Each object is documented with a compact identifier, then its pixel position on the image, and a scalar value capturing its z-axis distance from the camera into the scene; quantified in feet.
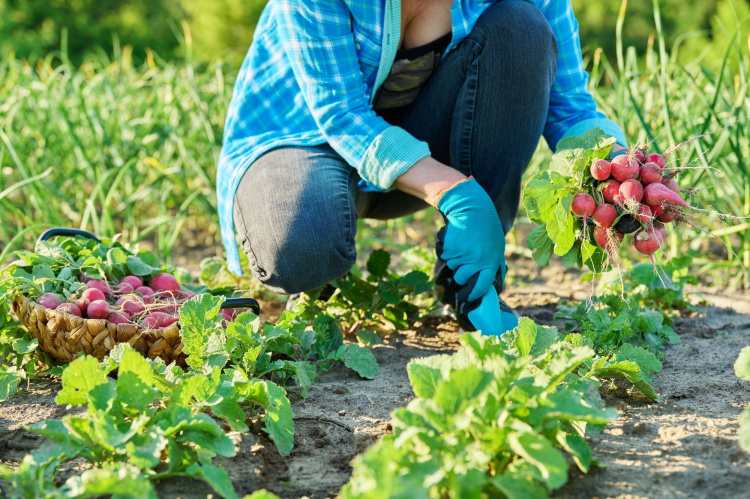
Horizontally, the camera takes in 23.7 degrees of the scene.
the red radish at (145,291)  8.31
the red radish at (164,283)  8.47
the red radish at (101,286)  8.24
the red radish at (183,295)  8.44
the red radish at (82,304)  8.08
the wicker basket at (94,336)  7.93
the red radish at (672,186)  7.89
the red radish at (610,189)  7.75
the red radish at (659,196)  7.73
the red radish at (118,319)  8.05
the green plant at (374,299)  8.69
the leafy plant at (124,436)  7.05
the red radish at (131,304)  8.16
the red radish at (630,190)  7.68
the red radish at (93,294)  8.11
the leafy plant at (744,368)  6.97
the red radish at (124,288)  8.31
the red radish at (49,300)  8.07
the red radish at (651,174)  7.77
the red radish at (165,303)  8.18
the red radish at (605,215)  7.75
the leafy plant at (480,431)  6.86
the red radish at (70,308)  8.00
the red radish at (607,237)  7.79
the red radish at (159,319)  8.06
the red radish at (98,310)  8.04
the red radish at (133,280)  8.39
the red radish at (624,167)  7.73
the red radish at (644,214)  7.74
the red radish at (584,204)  7.76
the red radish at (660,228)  7.85
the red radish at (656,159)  7.87
